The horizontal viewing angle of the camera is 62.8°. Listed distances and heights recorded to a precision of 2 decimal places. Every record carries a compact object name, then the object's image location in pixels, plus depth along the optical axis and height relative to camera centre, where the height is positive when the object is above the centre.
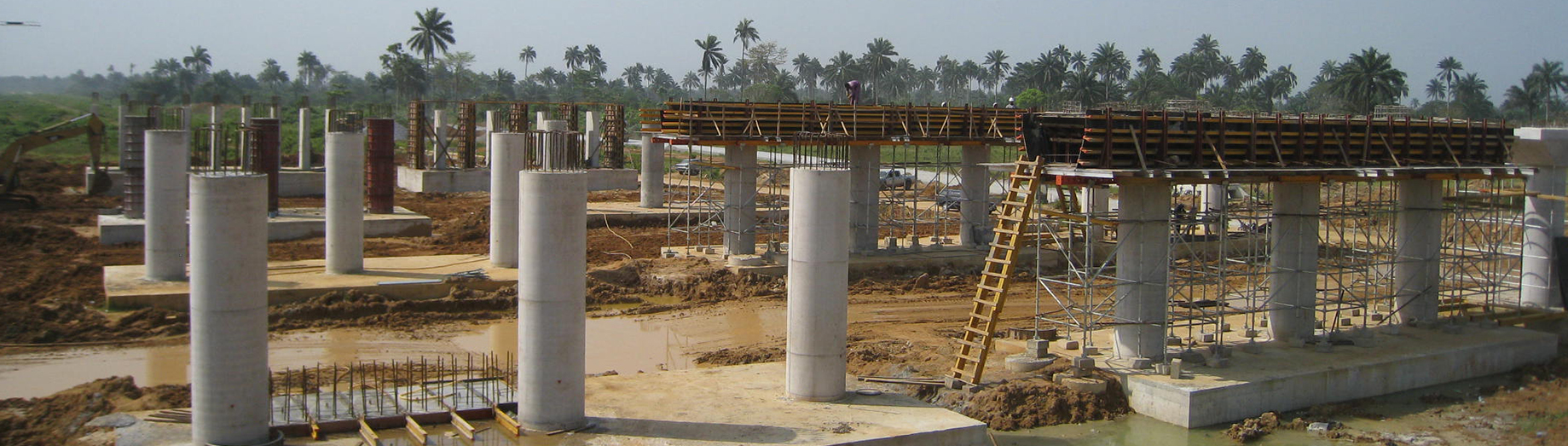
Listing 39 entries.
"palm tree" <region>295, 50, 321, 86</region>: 130.88 +14.41
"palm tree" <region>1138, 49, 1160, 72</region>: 122.80 +15.46
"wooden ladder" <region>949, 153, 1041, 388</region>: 17.44 -0.74
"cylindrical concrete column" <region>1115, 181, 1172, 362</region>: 18.55 -0.52
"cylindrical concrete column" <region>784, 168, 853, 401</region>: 15.84 -0.87
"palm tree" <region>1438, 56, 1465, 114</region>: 102.75 +12.37
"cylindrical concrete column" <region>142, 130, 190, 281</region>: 23.52 -0.04
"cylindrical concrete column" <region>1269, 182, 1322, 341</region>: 20.81 -0.66
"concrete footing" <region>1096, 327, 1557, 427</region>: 17.59 -2.29
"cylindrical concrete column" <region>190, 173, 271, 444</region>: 13.34 -1.05
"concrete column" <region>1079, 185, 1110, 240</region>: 33.22 +0.42
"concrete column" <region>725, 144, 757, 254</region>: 28.39 +0.23
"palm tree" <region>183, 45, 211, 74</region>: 121.94 +13.62
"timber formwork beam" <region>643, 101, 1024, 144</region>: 27.69 +2.06
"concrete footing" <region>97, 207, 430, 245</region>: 30.59 -0.55
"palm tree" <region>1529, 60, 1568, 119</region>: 92.94 +10.66
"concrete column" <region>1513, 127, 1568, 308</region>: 24.77 +0.17
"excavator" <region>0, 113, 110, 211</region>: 34.84 +1.56
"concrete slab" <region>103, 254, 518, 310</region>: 23.08 -1.48
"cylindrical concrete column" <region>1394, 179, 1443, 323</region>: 22.95 -0.48
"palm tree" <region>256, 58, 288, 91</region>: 138.62 +14.10
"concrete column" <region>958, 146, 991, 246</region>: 31.92 +0.40
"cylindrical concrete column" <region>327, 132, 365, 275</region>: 25.78 +0.11
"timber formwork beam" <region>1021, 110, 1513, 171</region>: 17.97 +1.23
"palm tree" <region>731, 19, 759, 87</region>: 107.19 +14.97
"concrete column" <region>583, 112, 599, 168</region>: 47.38 +2.68
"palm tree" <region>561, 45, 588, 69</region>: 142.38 +16.87
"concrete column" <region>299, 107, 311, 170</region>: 45.75 +2.35
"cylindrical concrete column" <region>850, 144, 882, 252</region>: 30.25 +0.45
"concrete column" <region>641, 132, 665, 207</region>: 40.03 +1.11
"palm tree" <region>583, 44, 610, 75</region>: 142.12 +16.74
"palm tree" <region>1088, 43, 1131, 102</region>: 104.54 +12.84
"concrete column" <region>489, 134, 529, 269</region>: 24.59 +0.28
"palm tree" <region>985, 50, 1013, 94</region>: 129.38 +15.45
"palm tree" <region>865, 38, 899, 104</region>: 118.12 +14.71
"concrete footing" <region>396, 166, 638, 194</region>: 45.62 +1.01
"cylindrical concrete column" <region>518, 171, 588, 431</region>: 14.38 -0.98
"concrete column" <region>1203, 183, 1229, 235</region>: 33.88 +0.52
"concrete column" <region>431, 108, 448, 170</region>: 49.19 +2.95
